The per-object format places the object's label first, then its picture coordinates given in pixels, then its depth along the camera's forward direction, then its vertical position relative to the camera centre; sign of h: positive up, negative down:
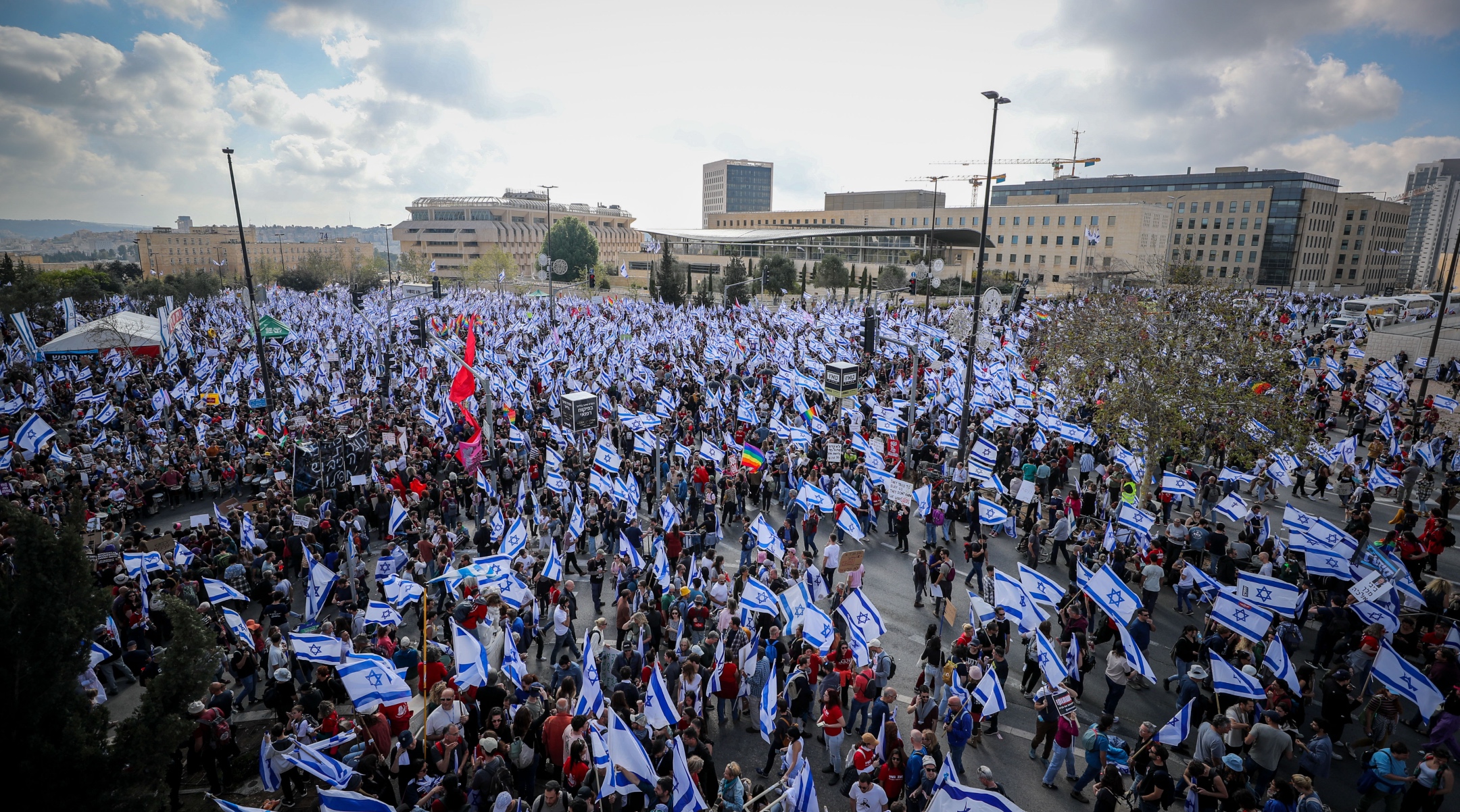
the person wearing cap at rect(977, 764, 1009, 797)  7.58 -5.38
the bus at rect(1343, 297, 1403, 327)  50.46 -1.80
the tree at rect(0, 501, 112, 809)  5.04 -2.96
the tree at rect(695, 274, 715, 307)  62.16 -2.17
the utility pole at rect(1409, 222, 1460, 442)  23.00 -2.55
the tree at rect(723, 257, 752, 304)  67.31 -1.00
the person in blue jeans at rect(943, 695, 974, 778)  9.55 -5.95
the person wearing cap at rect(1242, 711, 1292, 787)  8.82 -5.68
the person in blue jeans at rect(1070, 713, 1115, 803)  8.99 -6.06
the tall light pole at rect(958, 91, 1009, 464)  18.11 -2.44
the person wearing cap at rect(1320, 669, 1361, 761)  10.08 -5.84
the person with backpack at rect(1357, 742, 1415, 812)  8.55 -5.81
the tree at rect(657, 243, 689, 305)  64.19 -1.45
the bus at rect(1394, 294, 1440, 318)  48.50 -1.51
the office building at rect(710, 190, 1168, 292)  91.88 +4.99
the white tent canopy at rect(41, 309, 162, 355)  31.05 -3.57
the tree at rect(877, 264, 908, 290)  77.62 -0.53
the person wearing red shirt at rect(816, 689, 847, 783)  9.69 -6.00
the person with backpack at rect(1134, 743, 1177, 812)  8.20 -5.76
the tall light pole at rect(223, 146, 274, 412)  21.89 -2.86
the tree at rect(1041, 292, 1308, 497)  16.64 -2.47
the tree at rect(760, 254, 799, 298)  78.25 -0.37
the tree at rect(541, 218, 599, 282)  93.81 +2.63
